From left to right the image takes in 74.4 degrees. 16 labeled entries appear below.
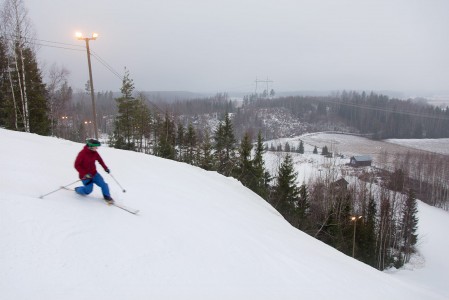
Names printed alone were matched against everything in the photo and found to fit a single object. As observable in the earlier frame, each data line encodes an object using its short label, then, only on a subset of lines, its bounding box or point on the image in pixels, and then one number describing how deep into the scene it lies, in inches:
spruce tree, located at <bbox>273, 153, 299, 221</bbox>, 1349.7
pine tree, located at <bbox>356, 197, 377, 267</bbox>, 1278.3
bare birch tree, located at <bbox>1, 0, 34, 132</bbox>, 845.2
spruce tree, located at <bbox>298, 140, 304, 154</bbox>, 3730.3
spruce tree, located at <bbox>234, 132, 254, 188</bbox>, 1338.6
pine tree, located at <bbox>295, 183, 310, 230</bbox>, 1291.8
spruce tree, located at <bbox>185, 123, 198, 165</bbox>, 1670.8
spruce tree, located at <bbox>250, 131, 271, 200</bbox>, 1305.4
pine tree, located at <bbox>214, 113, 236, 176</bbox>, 1567.4
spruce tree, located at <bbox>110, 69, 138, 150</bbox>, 1461.6
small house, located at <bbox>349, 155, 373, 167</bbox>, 3019.2
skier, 292.2
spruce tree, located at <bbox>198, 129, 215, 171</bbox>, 1381.6
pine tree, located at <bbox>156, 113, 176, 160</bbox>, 1481.3
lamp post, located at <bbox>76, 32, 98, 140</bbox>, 700.0
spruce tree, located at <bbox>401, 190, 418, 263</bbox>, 1518.2
